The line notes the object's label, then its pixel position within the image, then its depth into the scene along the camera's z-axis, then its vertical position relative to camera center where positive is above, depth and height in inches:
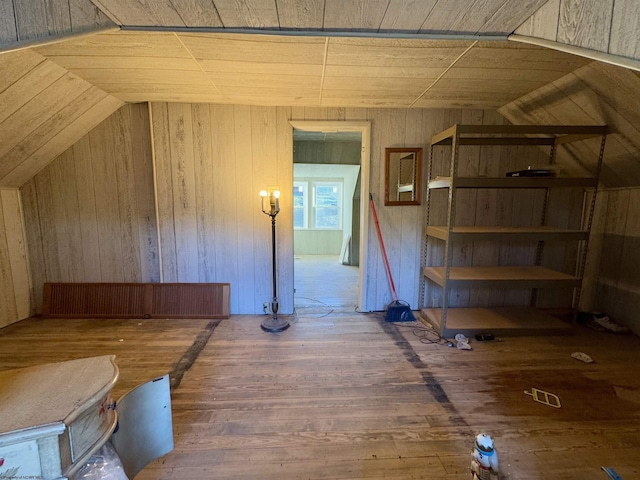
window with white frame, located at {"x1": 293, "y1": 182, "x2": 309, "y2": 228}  291.4 +6.0
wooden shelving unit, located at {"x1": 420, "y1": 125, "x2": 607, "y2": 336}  97.9 -14.7
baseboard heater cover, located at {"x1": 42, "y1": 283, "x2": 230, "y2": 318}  122.8 -39.9
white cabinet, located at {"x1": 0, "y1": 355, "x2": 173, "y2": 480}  29.5 -22.5
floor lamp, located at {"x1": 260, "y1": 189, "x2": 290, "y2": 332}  110.6 -17.9
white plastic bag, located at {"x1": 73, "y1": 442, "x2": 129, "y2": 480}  34.6 -32.0
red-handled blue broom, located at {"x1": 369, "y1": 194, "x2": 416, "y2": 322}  121.4 -42.1
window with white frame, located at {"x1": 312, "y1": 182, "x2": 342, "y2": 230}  293.6 +3.1
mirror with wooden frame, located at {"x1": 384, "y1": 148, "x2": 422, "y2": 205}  123.3 +14.3
